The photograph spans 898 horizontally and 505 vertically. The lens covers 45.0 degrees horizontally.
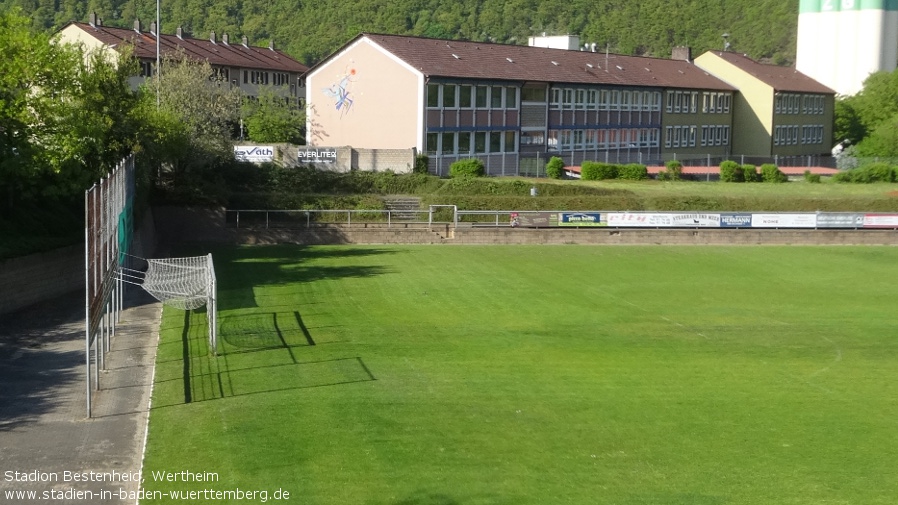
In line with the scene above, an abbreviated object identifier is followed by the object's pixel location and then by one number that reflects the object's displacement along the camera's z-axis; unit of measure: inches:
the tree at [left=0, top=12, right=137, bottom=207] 1300.4
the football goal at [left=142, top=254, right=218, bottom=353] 1003.9
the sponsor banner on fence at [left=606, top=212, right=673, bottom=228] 1977.1
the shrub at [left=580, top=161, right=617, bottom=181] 2519.7
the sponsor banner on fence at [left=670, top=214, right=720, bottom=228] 1989.4
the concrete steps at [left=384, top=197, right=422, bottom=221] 1999.3
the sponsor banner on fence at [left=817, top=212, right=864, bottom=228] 2007.9
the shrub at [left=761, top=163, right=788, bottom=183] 2704.2
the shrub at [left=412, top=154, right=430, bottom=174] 2263.8
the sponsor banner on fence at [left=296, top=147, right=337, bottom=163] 2258.9
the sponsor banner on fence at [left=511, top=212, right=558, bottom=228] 1961.1
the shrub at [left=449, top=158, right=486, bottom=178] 2304.4
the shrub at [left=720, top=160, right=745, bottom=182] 2655.0
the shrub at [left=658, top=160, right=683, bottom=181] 2632.9
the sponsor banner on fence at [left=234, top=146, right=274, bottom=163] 2279.8
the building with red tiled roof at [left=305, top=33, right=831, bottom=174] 2413.9
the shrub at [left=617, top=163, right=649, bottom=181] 2551.7
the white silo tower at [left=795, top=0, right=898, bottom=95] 4315.9
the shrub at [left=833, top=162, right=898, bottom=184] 2694.4
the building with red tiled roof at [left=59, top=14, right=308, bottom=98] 3186.5
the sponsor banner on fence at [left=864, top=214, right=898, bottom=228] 2003.0
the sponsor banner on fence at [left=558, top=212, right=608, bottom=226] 1974.7
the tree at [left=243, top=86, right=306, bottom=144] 2573.8
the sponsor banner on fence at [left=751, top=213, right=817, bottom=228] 1985.7
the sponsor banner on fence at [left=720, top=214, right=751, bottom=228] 1982.0
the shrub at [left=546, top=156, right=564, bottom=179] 2508.6
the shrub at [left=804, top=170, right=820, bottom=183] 2723.9
